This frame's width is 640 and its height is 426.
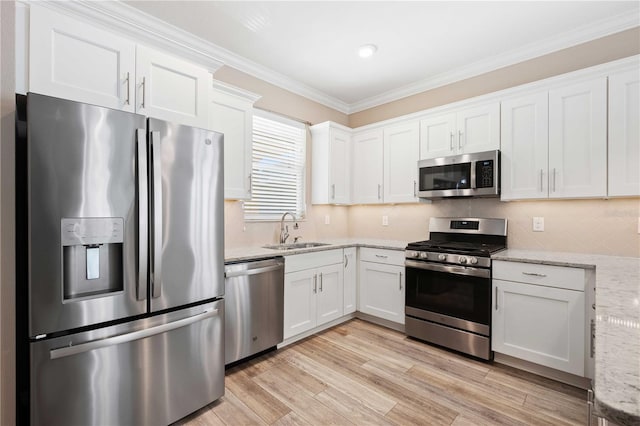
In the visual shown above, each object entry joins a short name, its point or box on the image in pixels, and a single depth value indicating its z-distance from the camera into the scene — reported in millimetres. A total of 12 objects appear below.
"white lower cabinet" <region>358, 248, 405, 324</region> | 3162
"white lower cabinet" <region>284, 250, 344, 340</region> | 2814
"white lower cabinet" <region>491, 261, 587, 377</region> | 2186
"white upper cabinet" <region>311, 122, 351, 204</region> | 3727
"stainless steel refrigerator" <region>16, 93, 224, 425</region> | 1406
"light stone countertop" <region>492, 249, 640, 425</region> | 522
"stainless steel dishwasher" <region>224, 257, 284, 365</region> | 2369
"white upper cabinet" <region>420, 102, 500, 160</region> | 2844
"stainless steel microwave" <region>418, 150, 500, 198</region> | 2787
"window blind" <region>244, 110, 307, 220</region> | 3312
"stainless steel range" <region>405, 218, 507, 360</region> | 2576
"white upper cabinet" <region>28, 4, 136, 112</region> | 1610
